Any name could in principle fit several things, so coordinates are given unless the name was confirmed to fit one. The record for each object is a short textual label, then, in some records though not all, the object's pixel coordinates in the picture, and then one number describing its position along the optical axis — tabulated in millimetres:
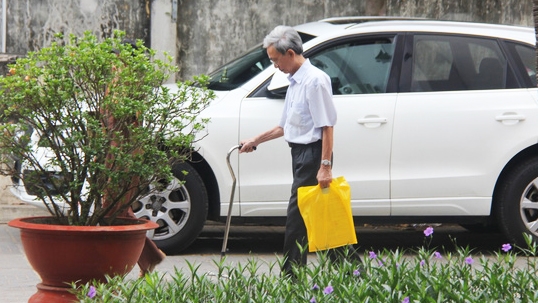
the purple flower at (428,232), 11828
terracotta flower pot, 12633
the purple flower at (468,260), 11782
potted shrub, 12766
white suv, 18969
